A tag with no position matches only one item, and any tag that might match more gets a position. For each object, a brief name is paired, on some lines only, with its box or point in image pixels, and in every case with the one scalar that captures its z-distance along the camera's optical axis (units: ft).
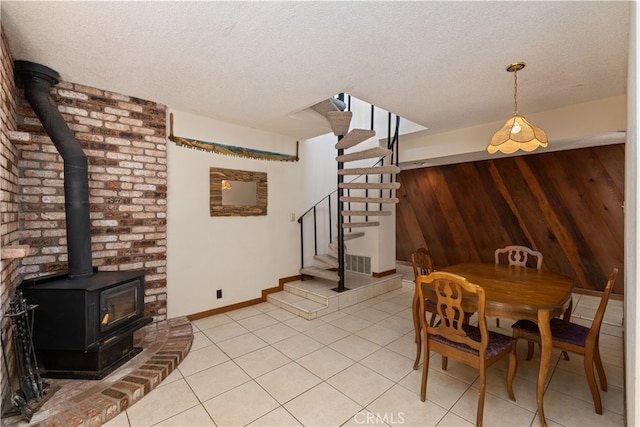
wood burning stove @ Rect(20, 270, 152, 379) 6.63
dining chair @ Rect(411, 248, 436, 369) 7.61
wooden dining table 6.05
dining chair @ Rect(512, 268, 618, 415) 6.18
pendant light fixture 7.61
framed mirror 11.96
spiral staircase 12.09
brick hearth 5.72
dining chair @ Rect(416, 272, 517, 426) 5.90
